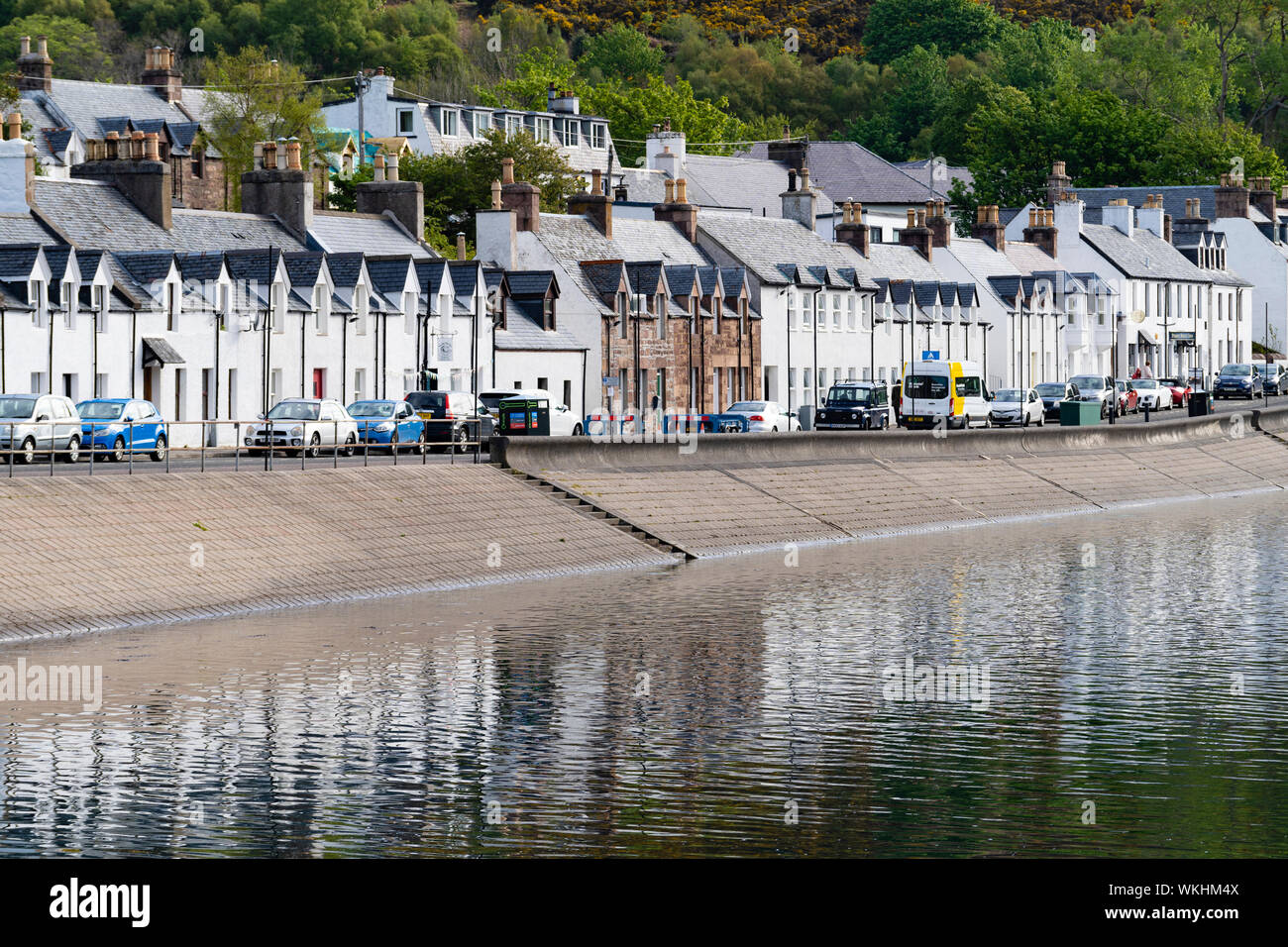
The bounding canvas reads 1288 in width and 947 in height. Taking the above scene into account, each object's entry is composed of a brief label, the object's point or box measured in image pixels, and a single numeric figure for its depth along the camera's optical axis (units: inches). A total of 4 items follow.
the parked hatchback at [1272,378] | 4736.7
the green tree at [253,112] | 4421.8
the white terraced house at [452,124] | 5561.0
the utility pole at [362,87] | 4492.1
